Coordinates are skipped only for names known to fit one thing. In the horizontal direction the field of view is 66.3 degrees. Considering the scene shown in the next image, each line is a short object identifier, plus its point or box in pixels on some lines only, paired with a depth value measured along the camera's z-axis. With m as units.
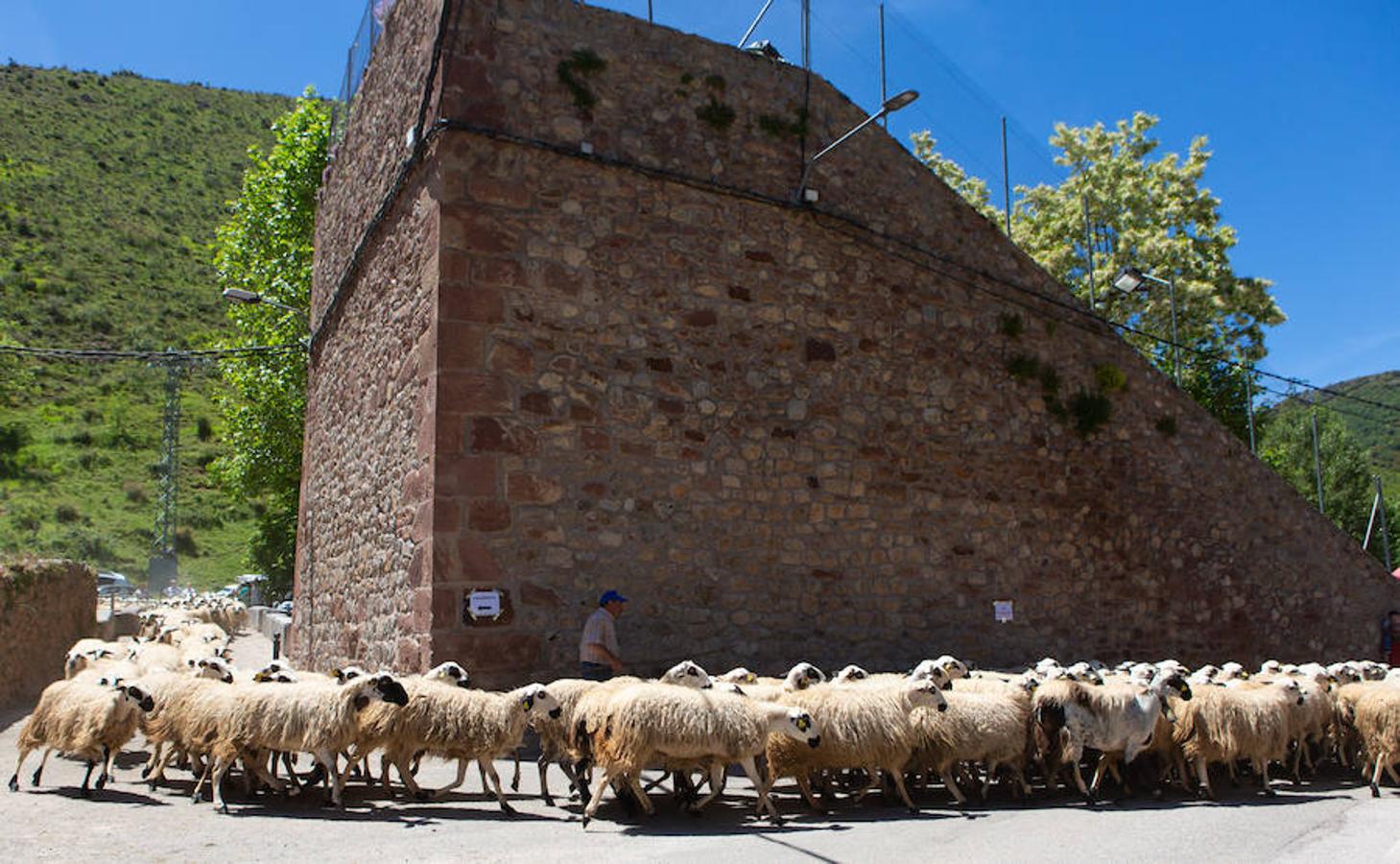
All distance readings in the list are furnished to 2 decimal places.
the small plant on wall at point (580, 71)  11.05
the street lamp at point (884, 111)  11.28
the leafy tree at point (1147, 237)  27.20
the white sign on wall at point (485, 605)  9.60
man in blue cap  9.20
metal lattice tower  43.28
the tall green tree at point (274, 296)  24.11
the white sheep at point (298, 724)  7.38
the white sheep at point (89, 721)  7.73
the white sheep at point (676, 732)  6.95
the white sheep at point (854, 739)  7.79
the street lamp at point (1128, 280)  19.41
